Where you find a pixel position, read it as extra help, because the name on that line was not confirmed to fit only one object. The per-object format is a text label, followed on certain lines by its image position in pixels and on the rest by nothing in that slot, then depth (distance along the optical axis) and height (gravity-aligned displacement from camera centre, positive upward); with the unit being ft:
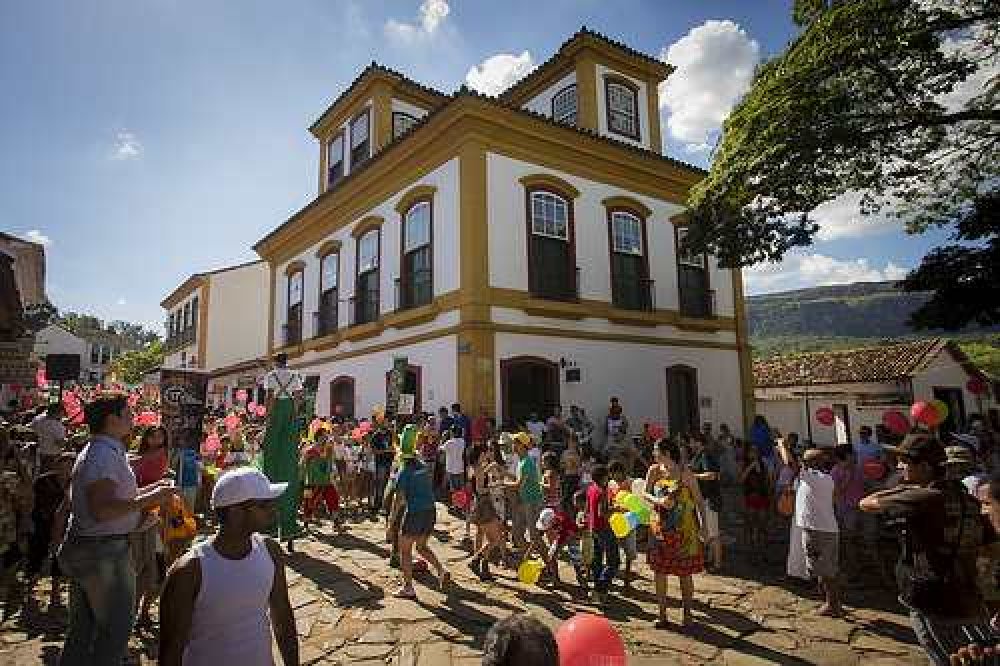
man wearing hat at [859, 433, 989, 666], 10.50 -2.60
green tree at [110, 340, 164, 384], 144.56 +15.38
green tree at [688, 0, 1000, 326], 30.30 +16.68
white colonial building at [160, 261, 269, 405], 99.50 +18.17
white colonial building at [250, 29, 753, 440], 44.09 +13.74
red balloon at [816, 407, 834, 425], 33.17 -0.53
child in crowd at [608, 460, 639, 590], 22.42 -4.99
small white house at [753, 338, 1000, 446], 81.00 +3.14
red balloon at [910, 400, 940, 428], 22.66 -0.33
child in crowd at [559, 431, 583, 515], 27.78 -2.93
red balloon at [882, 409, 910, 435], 27.12 -0.75
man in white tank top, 7.70 -2.39
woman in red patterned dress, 18.61 -3.79
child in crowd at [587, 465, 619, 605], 20.99 -4.82
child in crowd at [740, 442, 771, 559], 27.86 -4.09
